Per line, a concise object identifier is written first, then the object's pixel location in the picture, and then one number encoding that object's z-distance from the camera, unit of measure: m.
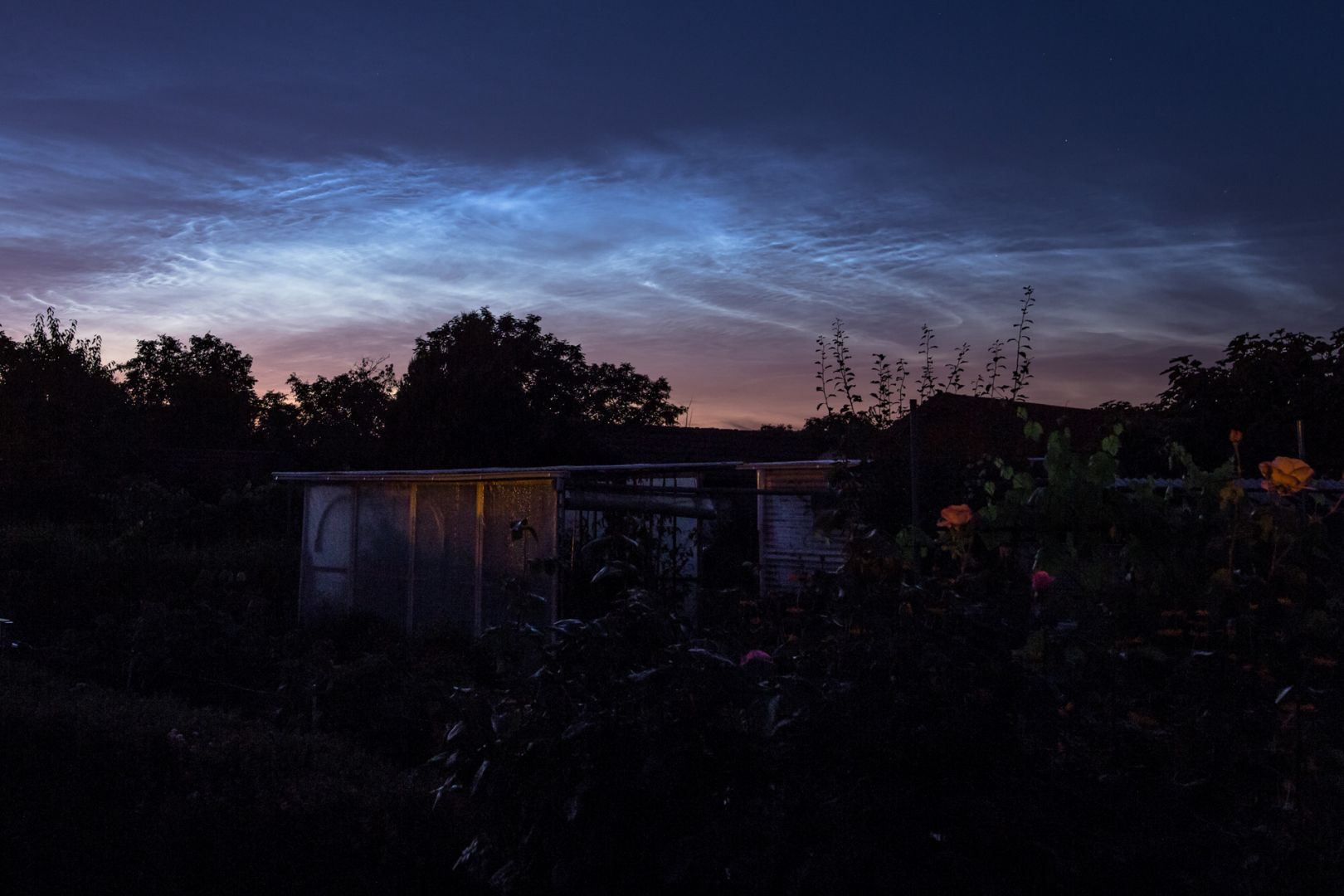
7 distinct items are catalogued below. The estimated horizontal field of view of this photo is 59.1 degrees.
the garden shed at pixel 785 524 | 14.09
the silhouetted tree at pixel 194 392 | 45.03
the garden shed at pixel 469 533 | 11.70
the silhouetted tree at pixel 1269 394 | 16.95
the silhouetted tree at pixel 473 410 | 25.30
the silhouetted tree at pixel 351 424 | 29.56
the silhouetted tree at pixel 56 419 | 28.14
